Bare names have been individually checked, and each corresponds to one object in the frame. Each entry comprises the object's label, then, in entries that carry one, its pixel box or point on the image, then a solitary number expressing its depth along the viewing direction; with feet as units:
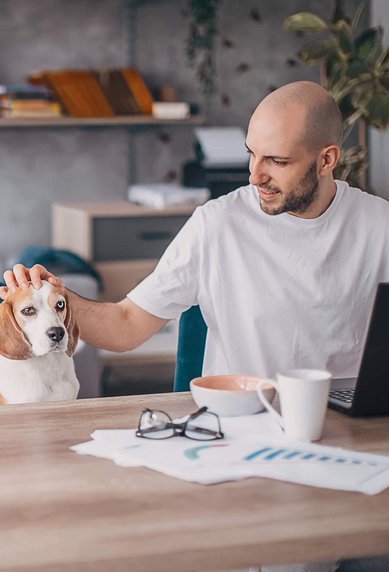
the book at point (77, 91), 15.14
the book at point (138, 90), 15.60
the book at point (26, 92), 14.90
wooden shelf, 14.94
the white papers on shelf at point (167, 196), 14.67
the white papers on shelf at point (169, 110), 15.66
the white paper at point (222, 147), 14.92
